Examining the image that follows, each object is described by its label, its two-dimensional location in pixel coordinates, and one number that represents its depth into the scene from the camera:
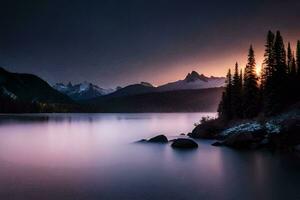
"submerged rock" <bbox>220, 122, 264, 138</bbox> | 56.07
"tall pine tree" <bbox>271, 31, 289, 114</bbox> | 63.55
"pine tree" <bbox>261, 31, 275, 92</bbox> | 71.39
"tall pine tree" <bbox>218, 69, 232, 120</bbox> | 81.31
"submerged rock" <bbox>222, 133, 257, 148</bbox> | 52.19
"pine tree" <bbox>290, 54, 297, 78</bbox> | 75.04
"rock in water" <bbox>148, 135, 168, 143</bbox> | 62.50
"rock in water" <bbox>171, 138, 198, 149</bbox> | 53.14
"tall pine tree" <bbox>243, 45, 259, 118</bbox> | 73.00
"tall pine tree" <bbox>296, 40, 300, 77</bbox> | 76.10
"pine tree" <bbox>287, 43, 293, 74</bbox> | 87.56
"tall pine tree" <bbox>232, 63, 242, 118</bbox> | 77.75
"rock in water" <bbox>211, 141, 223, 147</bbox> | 55.31
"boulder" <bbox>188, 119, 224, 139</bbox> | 69.75
